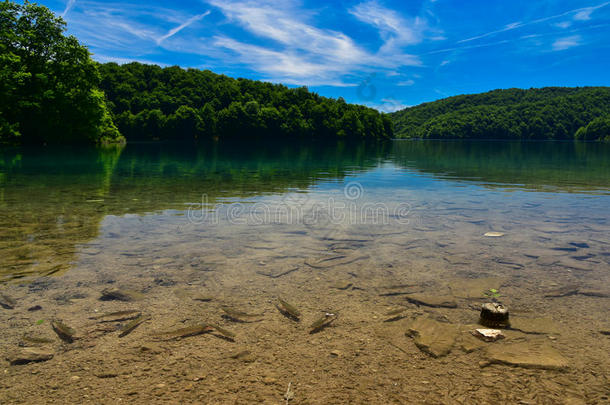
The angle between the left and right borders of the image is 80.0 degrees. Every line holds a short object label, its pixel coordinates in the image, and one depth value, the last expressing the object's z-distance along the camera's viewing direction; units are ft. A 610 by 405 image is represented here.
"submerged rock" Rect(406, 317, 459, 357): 16.65
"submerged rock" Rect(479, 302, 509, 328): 18.67
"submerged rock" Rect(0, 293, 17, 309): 19.75
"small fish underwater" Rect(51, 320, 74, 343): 16.88
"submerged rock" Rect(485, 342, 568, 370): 15.48
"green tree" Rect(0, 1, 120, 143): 198.08
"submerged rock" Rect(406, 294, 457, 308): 21.29
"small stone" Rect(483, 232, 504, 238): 36.32
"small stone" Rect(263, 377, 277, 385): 14.33
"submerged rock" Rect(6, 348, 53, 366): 15.11
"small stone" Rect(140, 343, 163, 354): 16.16
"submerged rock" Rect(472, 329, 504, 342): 17.46
